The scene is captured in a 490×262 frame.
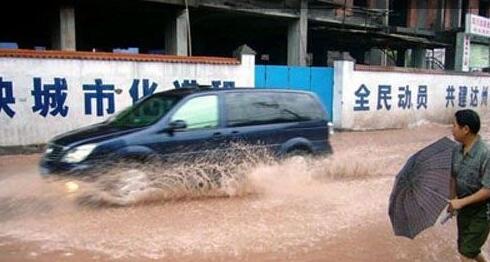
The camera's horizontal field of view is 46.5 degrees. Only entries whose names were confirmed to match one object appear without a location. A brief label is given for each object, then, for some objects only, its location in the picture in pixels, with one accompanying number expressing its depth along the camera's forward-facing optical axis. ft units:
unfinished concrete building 58.59
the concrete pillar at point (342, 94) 57.57
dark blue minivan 23.44
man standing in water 13.96
